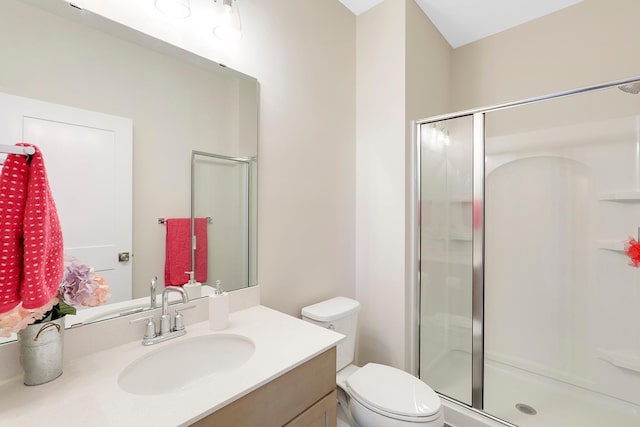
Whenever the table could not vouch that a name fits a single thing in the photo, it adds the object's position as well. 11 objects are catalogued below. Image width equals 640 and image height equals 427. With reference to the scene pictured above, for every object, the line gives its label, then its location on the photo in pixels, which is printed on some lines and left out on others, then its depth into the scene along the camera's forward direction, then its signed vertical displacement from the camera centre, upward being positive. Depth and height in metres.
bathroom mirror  0.87 +0.43
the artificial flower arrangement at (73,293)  0.79 -0.23
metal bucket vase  0.77 -0.37
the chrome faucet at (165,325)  1.05 -0.42
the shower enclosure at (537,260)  1.77 -0.31
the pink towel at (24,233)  0.66 -0.05
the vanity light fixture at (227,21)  1.23 +0.83
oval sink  0.93 -0.53
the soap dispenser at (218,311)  1.15 -0.39
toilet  1.22 -0.81
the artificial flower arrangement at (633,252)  1.61 -0.21
